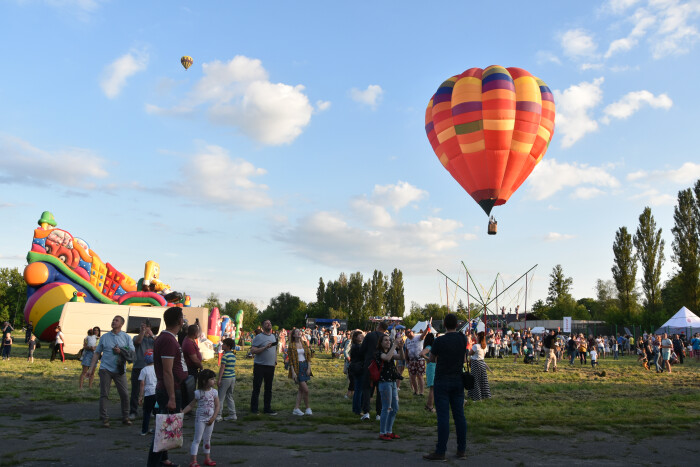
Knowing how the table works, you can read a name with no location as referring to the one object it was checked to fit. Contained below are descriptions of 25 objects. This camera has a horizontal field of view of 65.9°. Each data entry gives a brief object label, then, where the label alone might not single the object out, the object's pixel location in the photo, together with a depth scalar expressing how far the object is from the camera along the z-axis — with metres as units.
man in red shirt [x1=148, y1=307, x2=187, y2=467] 5.62
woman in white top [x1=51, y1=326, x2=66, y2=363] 21.73
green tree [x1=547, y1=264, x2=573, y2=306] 102.07
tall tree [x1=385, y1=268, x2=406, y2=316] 85.38
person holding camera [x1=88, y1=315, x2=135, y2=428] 8.91
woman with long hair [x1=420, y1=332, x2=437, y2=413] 10.62
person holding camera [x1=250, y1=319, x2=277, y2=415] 10.06
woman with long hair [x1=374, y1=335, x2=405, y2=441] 7.94
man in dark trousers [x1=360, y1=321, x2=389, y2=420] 9.34
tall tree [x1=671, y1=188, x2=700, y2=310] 48.16
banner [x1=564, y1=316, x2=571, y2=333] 37.19
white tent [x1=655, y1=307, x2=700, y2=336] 33.32
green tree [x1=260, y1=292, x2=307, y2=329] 96.32
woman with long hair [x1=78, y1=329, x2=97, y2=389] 13.40
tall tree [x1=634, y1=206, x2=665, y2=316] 54.81
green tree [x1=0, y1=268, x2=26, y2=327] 71.50
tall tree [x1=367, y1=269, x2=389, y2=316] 84.38
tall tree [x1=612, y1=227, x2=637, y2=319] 58.41
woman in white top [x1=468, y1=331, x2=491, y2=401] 11.95
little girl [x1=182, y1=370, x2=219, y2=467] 6.30
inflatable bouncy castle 26.23
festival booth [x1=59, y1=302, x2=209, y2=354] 23.06
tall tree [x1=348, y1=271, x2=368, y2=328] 83.62
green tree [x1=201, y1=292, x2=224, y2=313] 108.28
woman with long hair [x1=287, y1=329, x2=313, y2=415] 10.28
